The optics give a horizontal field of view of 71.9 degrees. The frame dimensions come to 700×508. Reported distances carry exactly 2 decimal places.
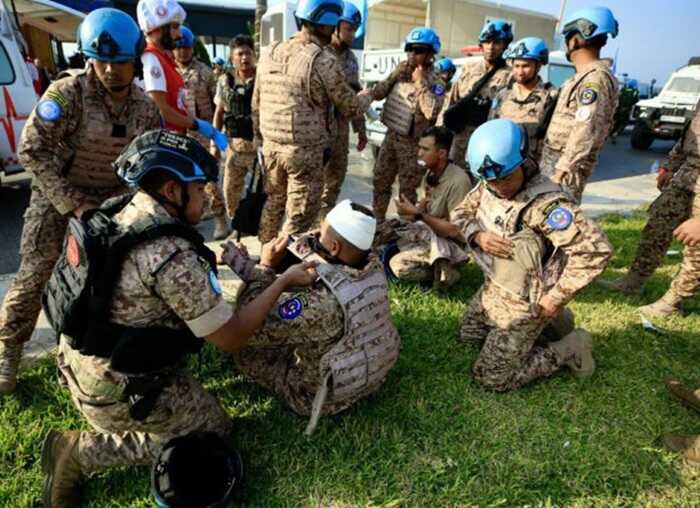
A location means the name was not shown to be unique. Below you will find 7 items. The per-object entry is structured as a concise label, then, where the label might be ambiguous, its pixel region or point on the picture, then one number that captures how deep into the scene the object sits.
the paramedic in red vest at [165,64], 3.12
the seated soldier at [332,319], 2.17
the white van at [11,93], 5.04
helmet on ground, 1.90
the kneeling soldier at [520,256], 2.48
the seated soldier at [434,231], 3.66
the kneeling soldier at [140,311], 1.72
